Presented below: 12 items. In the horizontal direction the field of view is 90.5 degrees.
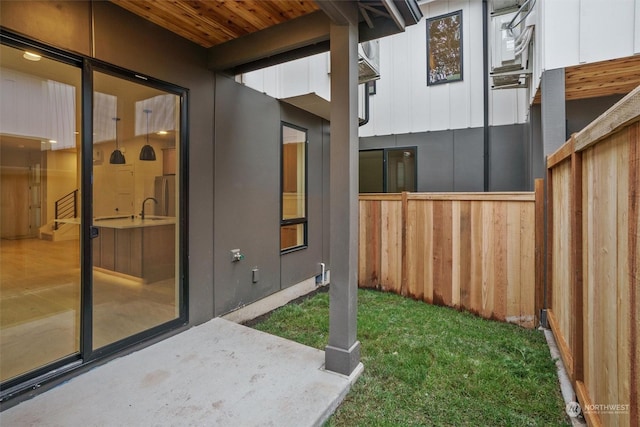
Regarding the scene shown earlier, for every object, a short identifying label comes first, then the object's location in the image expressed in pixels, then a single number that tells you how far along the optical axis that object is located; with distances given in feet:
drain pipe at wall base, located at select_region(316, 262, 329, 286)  17.88
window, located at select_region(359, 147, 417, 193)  21.12
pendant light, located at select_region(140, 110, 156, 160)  9.68
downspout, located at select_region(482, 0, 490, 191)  18.58
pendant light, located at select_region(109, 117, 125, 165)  8.80
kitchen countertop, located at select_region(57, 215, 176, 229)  8.31
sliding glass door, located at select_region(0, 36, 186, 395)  7.57
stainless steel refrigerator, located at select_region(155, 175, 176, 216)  9.96
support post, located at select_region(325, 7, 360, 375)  8.13
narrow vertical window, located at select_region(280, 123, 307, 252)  15.20
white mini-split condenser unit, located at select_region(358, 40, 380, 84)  14.39
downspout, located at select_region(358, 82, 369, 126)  18.45
